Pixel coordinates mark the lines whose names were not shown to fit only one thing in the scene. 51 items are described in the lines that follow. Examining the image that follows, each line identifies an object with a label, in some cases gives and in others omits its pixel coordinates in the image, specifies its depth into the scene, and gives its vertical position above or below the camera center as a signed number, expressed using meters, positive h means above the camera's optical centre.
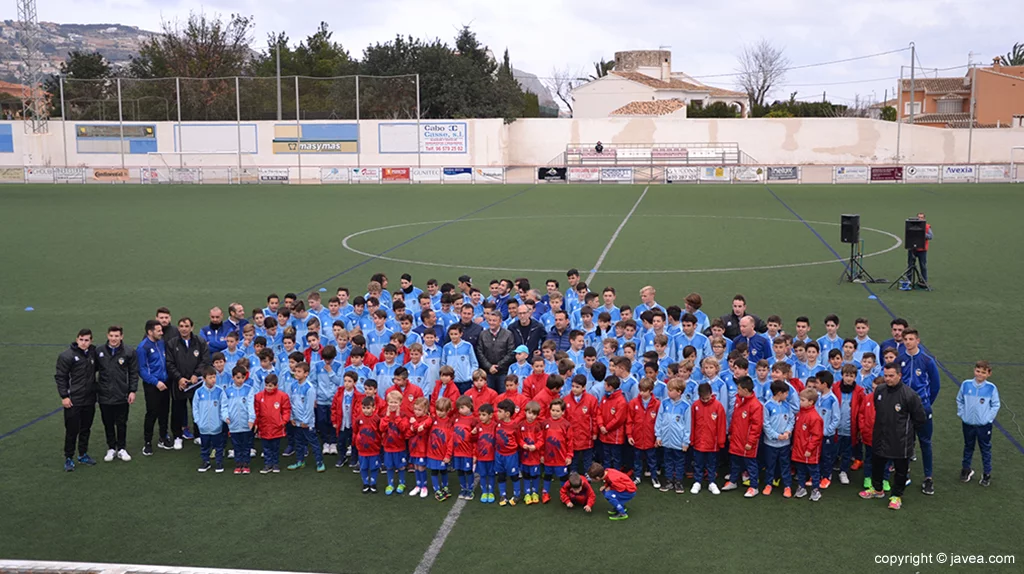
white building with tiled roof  70.62 +6.90
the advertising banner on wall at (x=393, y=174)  53.84 +0.09
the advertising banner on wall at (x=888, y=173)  50.31 +0.11
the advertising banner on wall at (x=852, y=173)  50.44 +0.08
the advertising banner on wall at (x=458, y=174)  54.31 +0.09
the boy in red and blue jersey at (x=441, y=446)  9.62 -2.80
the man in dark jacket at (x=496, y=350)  12.02 -2.27
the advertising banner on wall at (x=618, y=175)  52.69 +0.02
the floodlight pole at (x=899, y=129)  58.81 +2.93
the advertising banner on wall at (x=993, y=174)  49.44 +0.05
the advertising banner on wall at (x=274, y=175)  54.81 +0.04
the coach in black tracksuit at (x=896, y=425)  9.17 -2.48
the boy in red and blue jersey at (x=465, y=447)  9.54 -2.79
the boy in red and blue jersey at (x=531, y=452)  9.44 -2.82
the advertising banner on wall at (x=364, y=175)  54.22 +0.03
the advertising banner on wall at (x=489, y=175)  54.31 +0.03
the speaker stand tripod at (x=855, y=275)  20.92 -2.29
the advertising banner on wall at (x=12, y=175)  55.72 +0.06
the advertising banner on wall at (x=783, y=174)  51.59 +0.06
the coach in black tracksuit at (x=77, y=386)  10.35 -2.36
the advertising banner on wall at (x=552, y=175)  52.98 +0.02
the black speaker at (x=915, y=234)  19.48 -1.25
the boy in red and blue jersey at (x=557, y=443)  9.49 -2.76
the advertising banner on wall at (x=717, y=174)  51.88 +0.07
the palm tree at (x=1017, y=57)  100.75 +12.81
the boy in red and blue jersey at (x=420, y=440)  9.66 -2.78
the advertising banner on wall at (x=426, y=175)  53.59 +0.03
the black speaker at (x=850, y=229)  19.96 -1.17
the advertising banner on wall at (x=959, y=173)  49.75 +0.10
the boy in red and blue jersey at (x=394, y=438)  9.70 -2.76
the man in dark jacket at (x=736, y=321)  12.48 -1.99
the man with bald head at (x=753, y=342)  11.61 -2.10
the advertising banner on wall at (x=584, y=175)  52.69 +0.02
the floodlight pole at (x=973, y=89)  58.91 +6.99
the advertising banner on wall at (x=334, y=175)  54.44 +0.04
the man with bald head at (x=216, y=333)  12.34 -2.10
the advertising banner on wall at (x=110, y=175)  55.88 +0.06
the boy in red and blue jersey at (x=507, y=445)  9.44 -2.75
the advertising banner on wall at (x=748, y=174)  51.69 +0.06
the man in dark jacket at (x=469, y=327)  12.44 -2.05
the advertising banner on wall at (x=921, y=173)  50.50 +0.11
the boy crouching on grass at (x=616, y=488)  9.03 -3.05
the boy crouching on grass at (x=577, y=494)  9.18 -3.18
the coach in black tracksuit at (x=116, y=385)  10.63 -2.40
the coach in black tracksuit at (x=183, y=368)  11.23 -2.33
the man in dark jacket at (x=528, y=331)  12.39 -2.09
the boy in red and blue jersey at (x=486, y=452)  9.46 -2.82
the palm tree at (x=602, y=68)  108.51 +12.81
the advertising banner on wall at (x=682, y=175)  52.69 +0.01
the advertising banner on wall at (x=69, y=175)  55.59 +0.06
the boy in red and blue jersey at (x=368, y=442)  9.75 -2.80
